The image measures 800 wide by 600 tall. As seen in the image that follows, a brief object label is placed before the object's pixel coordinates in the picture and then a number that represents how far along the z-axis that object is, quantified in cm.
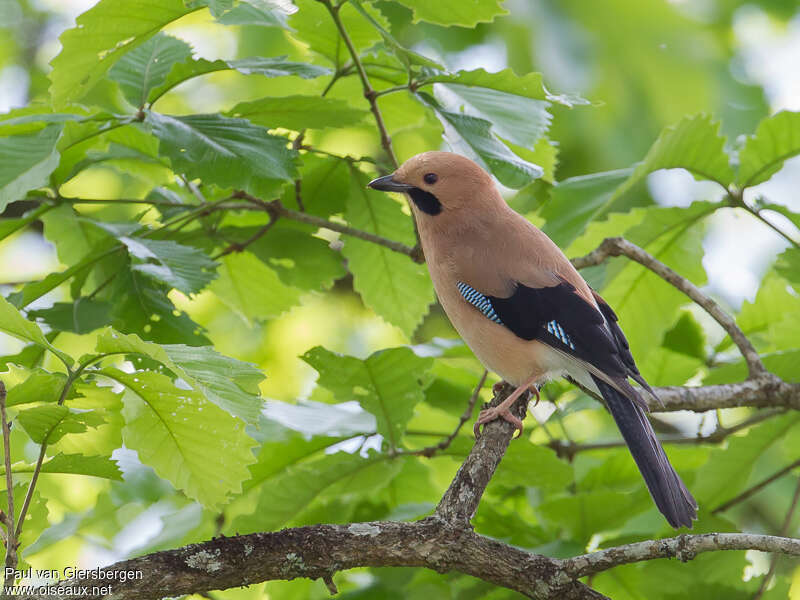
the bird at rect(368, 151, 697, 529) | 757
